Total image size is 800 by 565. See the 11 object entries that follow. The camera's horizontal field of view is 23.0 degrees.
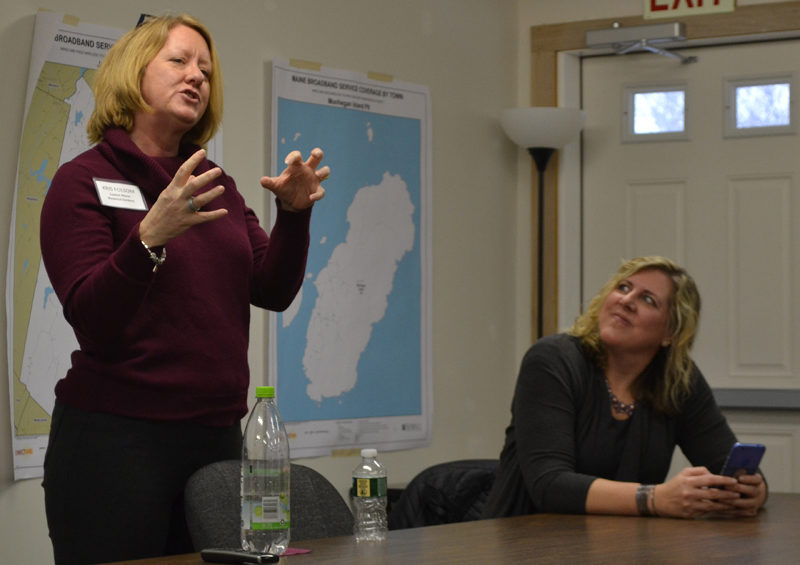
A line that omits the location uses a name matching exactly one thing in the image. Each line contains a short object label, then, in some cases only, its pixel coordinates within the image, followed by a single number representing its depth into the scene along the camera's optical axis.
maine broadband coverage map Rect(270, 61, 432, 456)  6.57
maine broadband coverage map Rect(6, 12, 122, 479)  5.01
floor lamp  7.90
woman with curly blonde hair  4.20
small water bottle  3.19
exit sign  7.68
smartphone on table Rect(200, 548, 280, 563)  2.70
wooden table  2.99
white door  7.81
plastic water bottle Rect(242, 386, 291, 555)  2.85
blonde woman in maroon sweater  3.24
